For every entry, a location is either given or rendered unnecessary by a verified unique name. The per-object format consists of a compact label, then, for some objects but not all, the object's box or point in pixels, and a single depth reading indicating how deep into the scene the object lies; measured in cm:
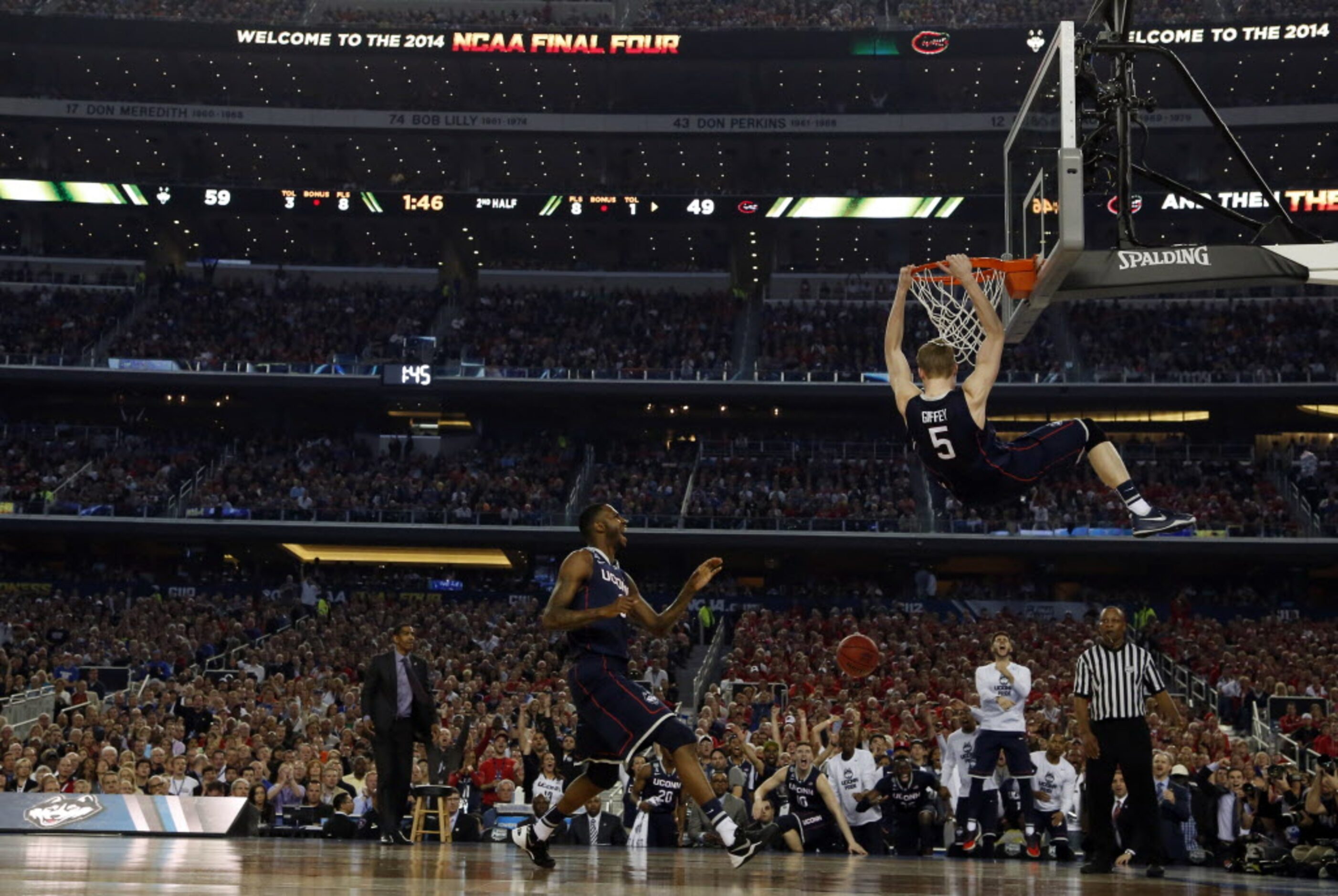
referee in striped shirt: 1148
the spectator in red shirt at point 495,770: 1903
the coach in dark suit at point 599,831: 1719
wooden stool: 1427
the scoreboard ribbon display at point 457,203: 4559
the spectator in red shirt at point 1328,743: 1964
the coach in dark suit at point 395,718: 1339
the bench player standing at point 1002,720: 1403
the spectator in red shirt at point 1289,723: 2259
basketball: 1597
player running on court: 877
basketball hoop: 1154
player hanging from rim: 896
